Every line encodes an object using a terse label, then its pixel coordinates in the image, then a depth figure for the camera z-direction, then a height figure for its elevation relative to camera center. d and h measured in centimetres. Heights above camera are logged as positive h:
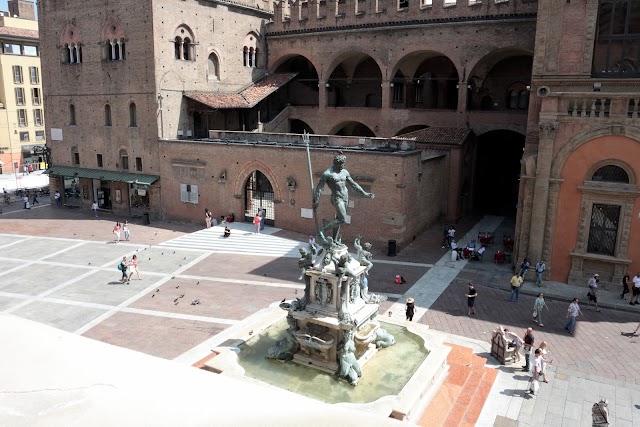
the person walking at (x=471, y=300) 1757 -575
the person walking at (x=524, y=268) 2081 -549
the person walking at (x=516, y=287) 1883 -566
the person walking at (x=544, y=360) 1310 -596
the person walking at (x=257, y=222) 2816 -517
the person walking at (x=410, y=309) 1661 -572
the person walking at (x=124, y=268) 2073 -571
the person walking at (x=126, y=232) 2800 -579
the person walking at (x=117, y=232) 2748 -567
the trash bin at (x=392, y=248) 2464 -566
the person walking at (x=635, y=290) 1845 -557
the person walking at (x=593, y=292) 1848 -569
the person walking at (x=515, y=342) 1427 -577
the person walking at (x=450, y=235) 2570 -521
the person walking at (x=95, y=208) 3475 -570
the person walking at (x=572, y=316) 1614 -574
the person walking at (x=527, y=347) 1389 -577
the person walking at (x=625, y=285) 1911 -562
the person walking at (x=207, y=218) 2995 -536
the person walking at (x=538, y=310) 1667 -583
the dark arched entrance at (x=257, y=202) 3027 -468
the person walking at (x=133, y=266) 2131 -579
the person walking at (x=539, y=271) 2039 -547
